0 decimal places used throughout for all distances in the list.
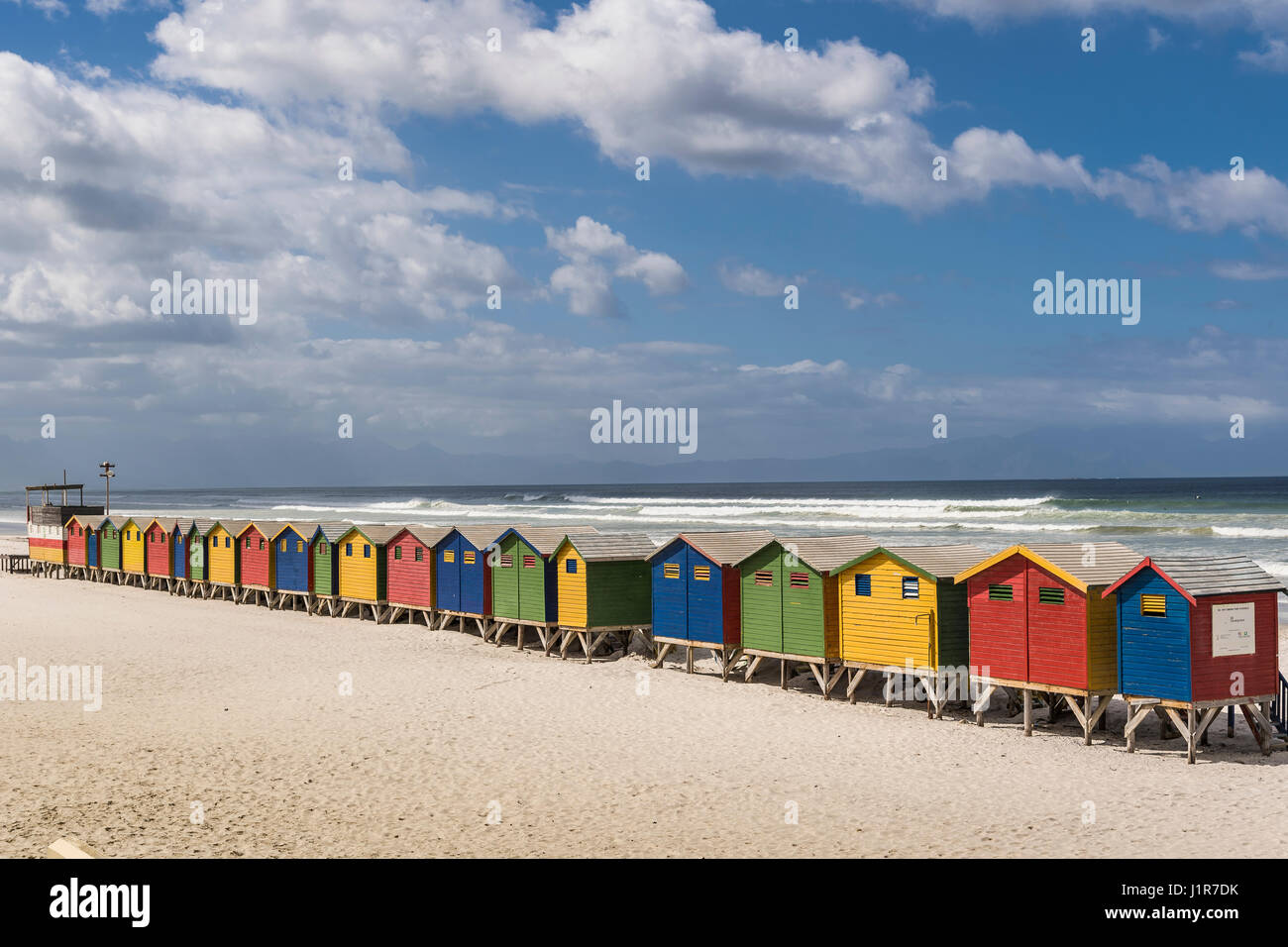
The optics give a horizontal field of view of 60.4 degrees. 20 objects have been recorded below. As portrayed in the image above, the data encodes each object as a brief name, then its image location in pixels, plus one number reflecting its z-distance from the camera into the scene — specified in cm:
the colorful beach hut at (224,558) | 3962
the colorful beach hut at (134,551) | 4491
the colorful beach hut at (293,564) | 3616
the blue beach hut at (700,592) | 2394
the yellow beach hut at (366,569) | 3347
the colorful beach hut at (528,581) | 2734
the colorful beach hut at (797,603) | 2173
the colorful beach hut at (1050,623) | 1761
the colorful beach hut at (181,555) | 4203
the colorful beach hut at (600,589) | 2634
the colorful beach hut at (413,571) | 3156
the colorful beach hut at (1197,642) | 1656
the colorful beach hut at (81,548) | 4856
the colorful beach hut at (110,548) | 4682
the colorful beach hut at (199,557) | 4128
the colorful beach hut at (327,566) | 3516
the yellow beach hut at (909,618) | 1989
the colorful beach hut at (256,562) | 3794
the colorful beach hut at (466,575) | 2947
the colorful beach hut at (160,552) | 4309
